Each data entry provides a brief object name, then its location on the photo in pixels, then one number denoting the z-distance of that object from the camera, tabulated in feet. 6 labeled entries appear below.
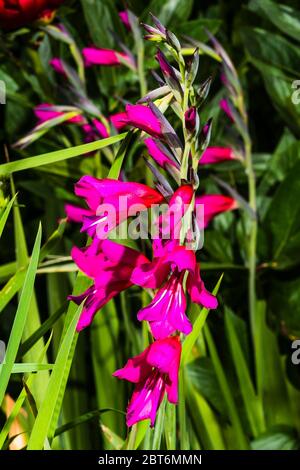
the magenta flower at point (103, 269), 2.09
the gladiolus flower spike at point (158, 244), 1.98
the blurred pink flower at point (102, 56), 3.13
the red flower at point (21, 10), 2.89
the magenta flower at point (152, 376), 1.98
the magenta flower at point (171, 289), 1.95
